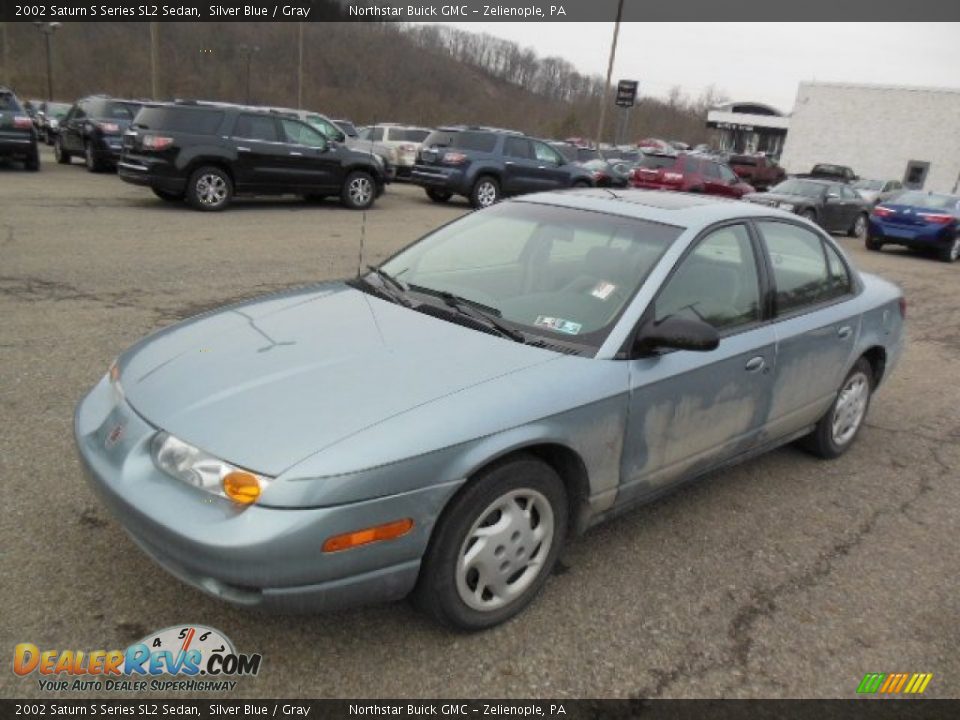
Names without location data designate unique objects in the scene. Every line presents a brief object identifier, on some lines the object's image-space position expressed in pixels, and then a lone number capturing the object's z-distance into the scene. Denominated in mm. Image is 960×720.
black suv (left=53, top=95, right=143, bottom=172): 16844
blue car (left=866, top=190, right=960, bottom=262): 15000
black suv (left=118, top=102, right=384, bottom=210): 12195
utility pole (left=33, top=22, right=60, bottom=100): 38062
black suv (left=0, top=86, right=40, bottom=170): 15197
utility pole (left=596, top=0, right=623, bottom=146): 29234
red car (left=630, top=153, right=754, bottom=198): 18781
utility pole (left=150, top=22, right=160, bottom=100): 22547
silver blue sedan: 2215
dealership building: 43438
